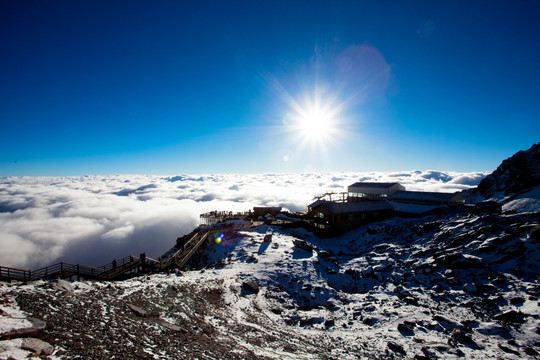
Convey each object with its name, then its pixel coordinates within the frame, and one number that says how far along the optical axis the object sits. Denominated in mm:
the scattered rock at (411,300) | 18109
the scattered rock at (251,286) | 21672
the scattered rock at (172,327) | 12031
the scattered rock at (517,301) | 15094
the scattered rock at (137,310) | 13281
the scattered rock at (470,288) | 17688
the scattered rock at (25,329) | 8509
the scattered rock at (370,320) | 16516
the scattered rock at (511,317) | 13766
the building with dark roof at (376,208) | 43781
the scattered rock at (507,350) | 11617
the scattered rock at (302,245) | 32625
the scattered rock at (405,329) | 14484
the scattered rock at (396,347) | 12620
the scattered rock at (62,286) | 14482
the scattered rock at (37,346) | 7891
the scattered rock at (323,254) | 31094
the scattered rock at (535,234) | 20812
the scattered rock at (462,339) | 12638
